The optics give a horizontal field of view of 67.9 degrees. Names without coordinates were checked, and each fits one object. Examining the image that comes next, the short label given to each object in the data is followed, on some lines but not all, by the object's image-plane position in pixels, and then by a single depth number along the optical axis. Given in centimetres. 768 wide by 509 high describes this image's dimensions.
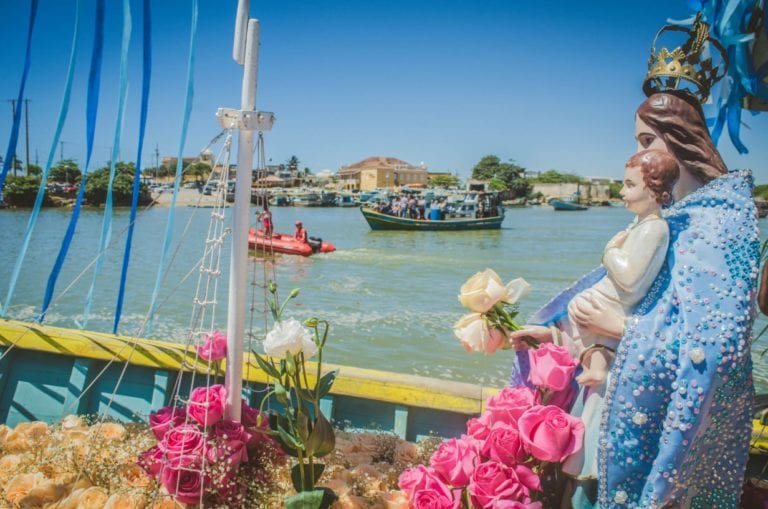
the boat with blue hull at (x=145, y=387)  234
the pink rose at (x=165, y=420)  173
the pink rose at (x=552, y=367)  163
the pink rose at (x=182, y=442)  165
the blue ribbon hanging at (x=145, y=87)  208
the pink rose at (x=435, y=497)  150
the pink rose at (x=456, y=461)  155
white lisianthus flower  146
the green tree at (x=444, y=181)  9569
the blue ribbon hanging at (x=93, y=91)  213
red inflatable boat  1872
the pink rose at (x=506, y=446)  154
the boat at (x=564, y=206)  7412
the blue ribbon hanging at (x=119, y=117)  203
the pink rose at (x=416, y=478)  157
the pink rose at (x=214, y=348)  180
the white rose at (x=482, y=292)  179
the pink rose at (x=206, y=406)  169
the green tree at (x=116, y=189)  4388
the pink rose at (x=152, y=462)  171
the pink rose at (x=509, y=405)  162
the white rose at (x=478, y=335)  185
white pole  164
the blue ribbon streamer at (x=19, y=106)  223
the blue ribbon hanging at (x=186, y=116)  198
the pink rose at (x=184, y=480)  165
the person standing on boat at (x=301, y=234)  1944
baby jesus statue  142
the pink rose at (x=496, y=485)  146
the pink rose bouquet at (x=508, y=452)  147
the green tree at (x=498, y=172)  9656
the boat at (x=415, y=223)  3022
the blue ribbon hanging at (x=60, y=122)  214
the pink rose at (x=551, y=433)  147
